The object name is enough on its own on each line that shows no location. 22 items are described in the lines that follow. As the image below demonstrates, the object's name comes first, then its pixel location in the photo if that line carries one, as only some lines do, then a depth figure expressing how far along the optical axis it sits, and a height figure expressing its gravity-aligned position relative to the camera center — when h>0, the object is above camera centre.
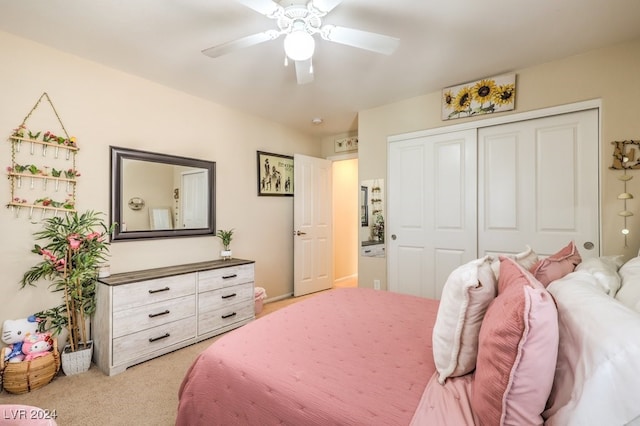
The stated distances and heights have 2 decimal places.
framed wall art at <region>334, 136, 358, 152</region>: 4.57 +1.06
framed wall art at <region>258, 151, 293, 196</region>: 3.99 +0.53
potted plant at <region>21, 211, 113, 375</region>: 2.21 -0.46
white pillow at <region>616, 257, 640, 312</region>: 0.95 -0.27
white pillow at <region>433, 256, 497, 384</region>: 1.03 -0.39
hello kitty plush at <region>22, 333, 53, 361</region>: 2.08 -0.93
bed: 0.68 -0.55
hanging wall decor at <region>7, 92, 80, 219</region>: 2.20 +0.35
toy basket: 1.96 -1.07
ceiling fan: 1.58 +1.06
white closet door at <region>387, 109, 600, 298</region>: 2.54 +0.16
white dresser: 2.25 -0.83
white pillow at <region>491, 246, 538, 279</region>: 1.45 -0.25
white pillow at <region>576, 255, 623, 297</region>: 1.14 -0.27
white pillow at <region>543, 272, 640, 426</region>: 0.62 -0.35
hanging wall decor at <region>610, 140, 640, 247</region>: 2.29 +0.38
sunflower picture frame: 2.81 +1.13
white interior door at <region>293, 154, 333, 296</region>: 4.25 -0.19
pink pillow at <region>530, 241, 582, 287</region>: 1.35 -0.26
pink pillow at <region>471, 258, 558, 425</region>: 0.73 -0.38
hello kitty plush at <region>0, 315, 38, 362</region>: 2.05 -0.85
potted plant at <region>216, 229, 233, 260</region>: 3.38 -0.32
